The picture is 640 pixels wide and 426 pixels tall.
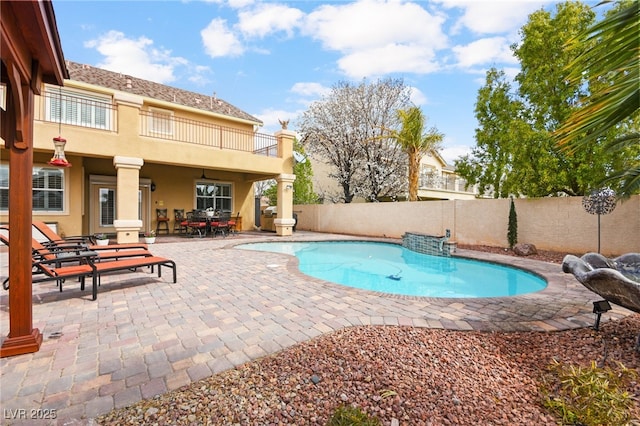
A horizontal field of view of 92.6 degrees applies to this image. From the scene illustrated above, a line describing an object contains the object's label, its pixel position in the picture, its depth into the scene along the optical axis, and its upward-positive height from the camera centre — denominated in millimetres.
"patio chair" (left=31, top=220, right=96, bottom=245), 6465 -504
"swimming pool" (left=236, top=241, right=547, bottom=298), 6926 -1746
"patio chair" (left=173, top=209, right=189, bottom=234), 15102 -559
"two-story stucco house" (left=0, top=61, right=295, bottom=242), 10438 +1958
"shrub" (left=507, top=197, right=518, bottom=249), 10930 -585
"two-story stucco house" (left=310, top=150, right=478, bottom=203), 24094 +2060
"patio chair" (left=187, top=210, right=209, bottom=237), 13659 -598
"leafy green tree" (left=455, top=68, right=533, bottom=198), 11289 +2698
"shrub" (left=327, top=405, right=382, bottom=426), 1964 -1371
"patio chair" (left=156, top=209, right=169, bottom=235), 14812 -600
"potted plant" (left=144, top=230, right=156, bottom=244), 11367 -1138
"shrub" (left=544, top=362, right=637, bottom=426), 2072 -1367
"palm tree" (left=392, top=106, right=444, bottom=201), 14922 +3468
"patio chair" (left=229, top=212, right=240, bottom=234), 14510 -792
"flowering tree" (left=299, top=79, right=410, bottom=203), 20203 +4903
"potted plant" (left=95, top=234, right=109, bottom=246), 8836 -929
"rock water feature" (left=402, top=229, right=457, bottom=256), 10578 -1264
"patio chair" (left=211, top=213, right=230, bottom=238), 13895 -740
